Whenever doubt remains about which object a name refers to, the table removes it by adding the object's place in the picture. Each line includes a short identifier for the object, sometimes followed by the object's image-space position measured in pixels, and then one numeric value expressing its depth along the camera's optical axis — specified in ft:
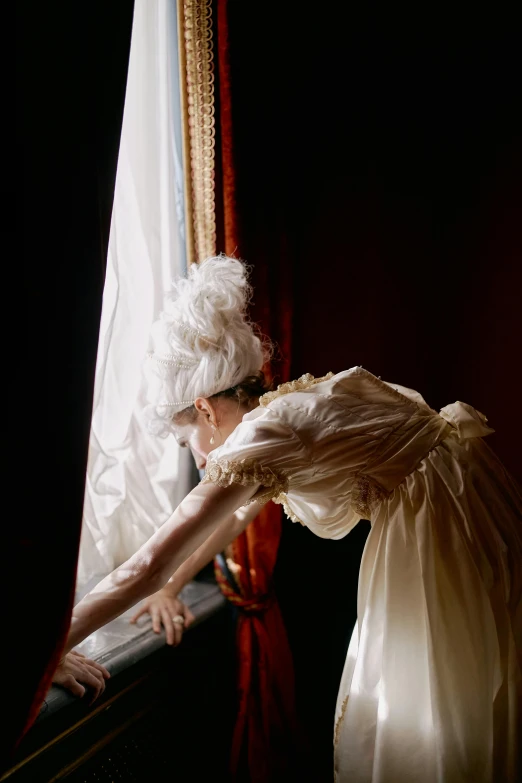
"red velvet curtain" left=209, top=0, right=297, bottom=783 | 5.00
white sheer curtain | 4.61
